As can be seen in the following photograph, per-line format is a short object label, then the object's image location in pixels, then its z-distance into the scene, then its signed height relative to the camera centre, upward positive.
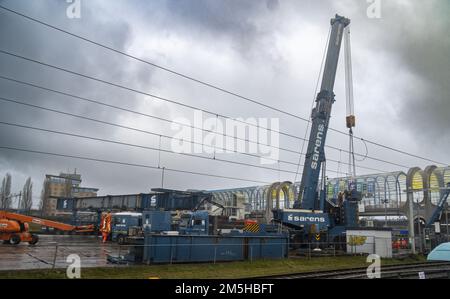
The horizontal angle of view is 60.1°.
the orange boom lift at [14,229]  27.19 -1.55
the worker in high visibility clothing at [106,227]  36.97 -1.74
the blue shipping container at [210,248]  19.92 -2.03
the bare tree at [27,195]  86.25 +2.65
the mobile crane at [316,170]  26.75 +2.99
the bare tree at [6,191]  74.39 +3.06
